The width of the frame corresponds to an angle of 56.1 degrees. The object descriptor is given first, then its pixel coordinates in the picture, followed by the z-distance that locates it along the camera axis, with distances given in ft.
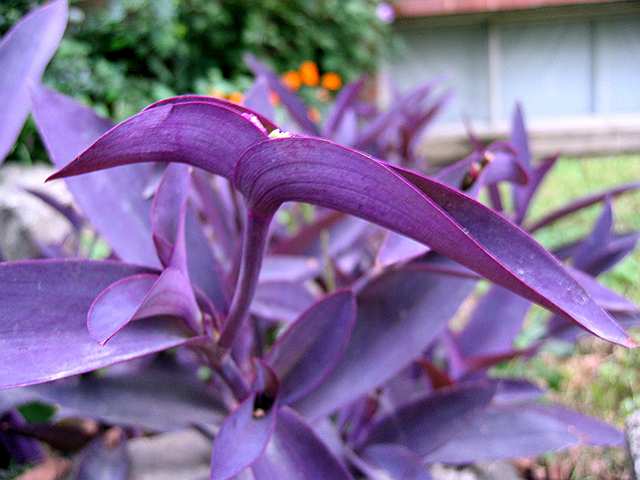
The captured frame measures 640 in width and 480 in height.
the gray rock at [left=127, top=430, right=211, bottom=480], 2.36
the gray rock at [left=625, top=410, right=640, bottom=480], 1.76
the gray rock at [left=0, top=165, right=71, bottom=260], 5.12
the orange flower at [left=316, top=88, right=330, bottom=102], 12.47
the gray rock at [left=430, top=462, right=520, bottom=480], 2.54
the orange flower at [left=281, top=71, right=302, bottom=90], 10.77
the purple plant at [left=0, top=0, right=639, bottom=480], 1.13
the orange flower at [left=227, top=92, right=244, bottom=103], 7.15
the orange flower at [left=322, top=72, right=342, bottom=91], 11.09
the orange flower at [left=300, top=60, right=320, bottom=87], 10.67
